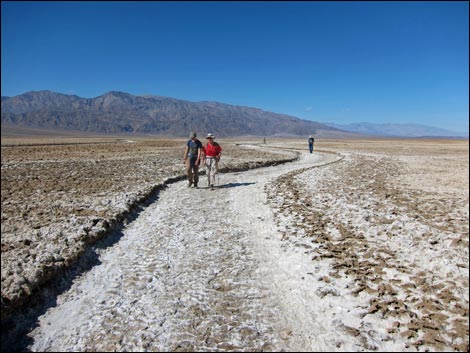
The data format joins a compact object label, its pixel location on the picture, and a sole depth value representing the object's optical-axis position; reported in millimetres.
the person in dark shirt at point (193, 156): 17344
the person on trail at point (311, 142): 47144
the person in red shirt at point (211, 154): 17234
